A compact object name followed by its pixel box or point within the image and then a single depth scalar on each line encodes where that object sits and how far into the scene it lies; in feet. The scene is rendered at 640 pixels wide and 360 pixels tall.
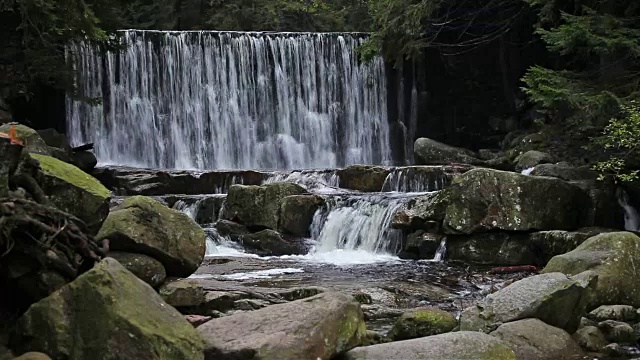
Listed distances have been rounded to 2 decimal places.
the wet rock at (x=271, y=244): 45.44
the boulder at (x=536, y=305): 22.12
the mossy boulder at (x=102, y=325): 15.20
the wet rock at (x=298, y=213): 47.67
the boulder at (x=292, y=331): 16.79
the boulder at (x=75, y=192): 21.94
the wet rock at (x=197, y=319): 21.24
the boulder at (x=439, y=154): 67.87
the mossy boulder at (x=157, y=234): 26.09
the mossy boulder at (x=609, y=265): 26.68
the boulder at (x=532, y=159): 56.34
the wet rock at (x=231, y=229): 48.11
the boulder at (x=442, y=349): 18.43
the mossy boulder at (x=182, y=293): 25.23
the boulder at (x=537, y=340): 20.53
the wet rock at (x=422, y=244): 42.22
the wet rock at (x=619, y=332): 23.06
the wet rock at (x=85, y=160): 60.64
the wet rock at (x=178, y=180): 58.80
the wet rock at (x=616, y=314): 25.20
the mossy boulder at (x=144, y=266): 25.54
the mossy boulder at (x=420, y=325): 22.84
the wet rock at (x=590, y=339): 22.18
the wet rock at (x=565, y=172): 45.55
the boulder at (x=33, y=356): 15.02
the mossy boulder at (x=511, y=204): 40.19
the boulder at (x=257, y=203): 48.75
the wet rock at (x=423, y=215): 42.27
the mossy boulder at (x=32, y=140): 31.75
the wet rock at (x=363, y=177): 56.54
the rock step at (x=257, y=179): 55.42
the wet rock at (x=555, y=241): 37.17
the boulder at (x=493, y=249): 39.34
